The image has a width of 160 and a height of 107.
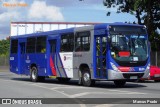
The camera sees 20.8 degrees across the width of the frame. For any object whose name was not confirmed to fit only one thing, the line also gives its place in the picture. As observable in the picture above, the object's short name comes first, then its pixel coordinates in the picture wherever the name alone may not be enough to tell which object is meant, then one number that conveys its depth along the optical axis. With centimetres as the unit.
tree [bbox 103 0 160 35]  4123
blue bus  2103
